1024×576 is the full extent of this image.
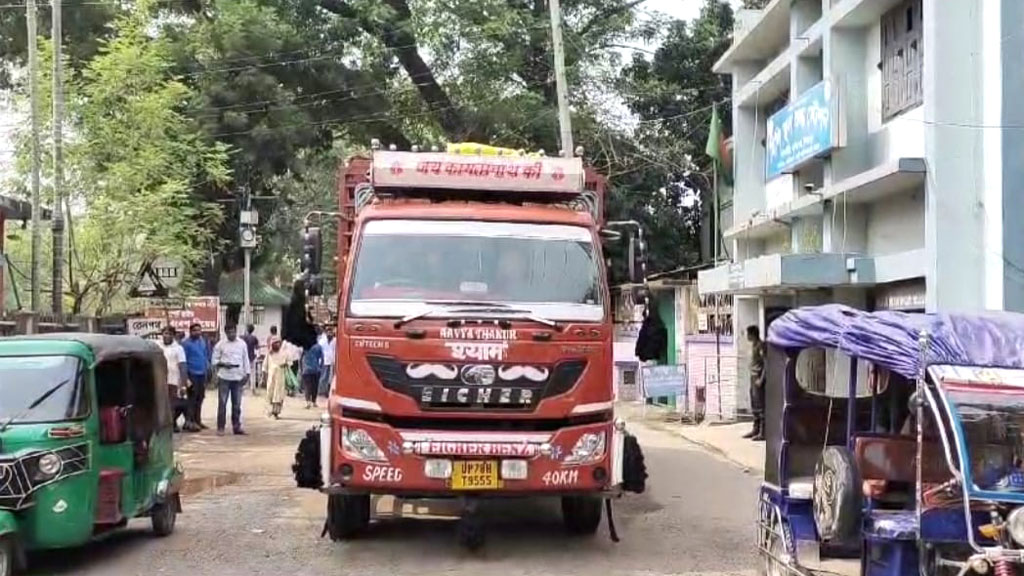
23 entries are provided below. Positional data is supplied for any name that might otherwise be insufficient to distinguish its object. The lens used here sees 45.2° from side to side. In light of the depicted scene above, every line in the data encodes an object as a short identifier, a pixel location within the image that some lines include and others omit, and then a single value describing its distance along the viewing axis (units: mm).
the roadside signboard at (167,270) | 19391
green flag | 25766
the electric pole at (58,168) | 17250
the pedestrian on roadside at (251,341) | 26766
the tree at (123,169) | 19406
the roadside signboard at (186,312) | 22641
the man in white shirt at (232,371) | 19156
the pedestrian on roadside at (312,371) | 24906
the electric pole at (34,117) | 17516
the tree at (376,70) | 31172
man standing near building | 18953
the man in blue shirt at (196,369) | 19578
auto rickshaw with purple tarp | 5883
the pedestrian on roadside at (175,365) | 18198
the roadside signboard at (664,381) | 23344
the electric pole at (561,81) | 20188
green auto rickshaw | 8266
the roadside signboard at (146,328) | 19672
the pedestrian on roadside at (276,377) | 23062
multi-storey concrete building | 14172
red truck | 8938
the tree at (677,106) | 31594
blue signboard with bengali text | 17047
